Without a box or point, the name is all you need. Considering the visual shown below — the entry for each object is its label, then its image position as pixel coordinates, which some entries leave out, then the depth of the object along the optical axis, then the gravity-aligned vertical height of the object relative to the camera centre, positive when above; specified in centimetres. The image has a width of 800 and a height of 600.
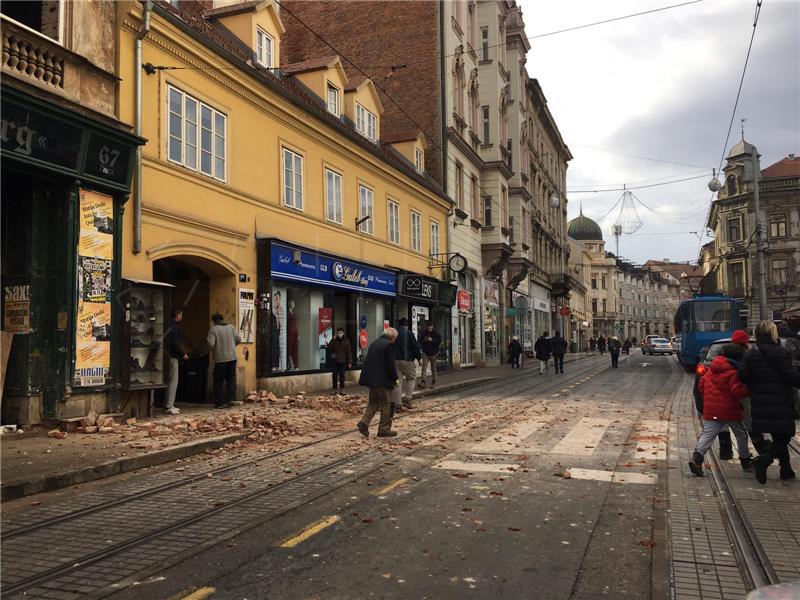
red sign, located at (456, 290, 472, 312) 2956 +165
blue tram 2888 +48
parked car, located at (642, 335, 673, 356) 5425 -110
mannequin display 1619 +0
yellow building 1198 +337
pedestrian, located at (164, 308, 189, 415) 1170 -27
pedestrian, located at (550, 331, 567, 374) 2648 -54
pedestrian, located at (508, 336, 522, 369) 3175 -71
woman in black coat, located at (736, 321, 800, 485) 677 -68
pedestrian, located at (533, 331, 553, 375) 2570 -56
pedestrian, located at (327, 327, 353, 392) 1692 -38
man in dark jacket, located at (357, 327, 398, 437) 977 -63
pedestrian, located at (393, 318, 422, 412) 1370 -47
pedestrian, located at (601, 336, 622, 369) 3008 -71
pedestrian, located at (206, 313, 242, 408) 1284 -21
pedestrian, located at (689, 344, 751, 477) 712 -77
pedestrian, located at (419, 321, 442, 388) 1766 -17
